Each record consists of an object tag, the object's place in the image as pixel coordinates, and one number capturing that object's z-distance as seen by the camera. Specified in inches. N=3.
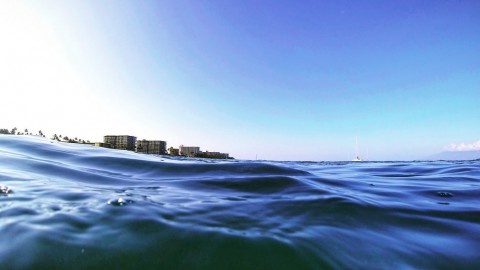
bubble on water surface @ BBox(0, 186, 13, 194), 133.3
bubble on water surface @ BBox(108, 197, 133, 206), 132.4
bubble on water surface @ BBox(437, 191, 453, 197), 219.1
